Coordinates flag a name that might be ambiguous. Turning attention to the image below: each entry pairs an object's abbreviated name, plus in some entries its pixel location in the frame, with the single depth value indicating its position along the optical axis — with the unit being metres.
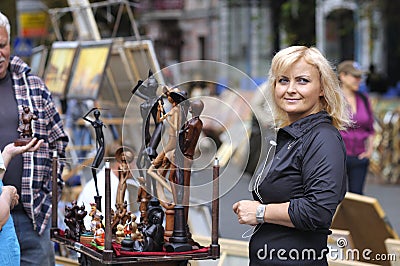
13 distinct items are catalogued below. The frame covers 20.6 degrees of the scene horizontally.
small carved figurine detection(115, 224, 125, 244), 4.31
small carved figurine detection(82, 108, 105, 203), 4.84
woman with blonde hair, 3.85
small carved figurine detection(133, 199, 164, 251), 4.15
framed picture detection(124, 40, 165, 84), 8.78
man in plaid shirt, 5.18
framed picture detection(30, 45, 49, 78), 11.08
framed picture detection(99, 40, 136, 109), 9.27
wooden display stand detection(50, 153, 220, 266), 4.02
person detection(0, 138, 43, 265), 4.31
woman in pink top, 8.98
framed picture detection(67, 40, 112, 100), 8.71
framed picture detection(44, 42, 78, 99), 9.33
